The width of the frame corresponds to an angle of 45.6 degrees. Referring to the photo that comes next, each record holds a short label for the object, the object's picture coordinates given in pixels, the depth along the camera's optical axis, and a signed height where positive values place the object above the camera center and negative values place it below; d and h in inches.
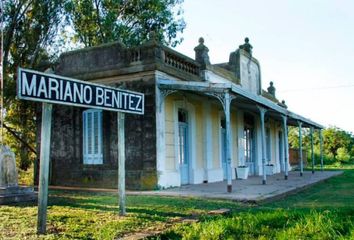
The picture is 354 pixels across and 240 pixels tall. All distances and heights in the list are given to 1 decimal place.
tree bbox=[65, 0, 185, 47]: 811.4 +300.9
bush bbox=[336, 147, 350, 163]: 1335.8 +46.2
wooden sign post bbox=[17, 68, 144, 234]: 207.4 +41.8
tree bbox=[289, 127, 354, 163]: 1360.9 +88.6
